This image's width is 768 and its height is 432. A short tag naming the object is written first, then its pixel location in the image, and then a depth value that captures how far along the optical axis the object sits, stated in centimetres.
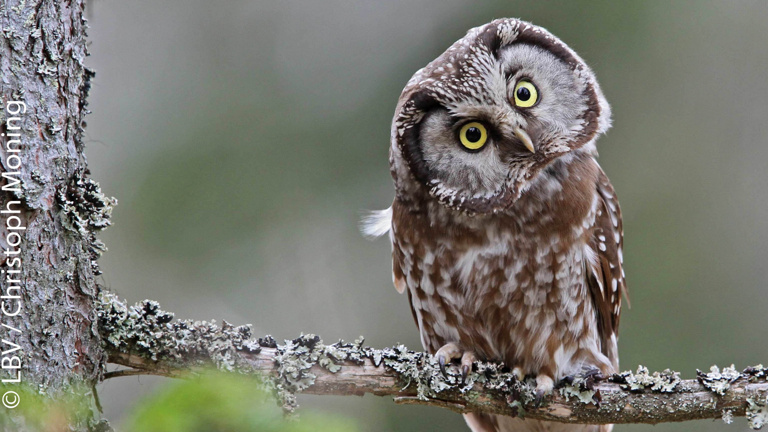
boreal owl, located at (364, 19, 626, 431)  543
